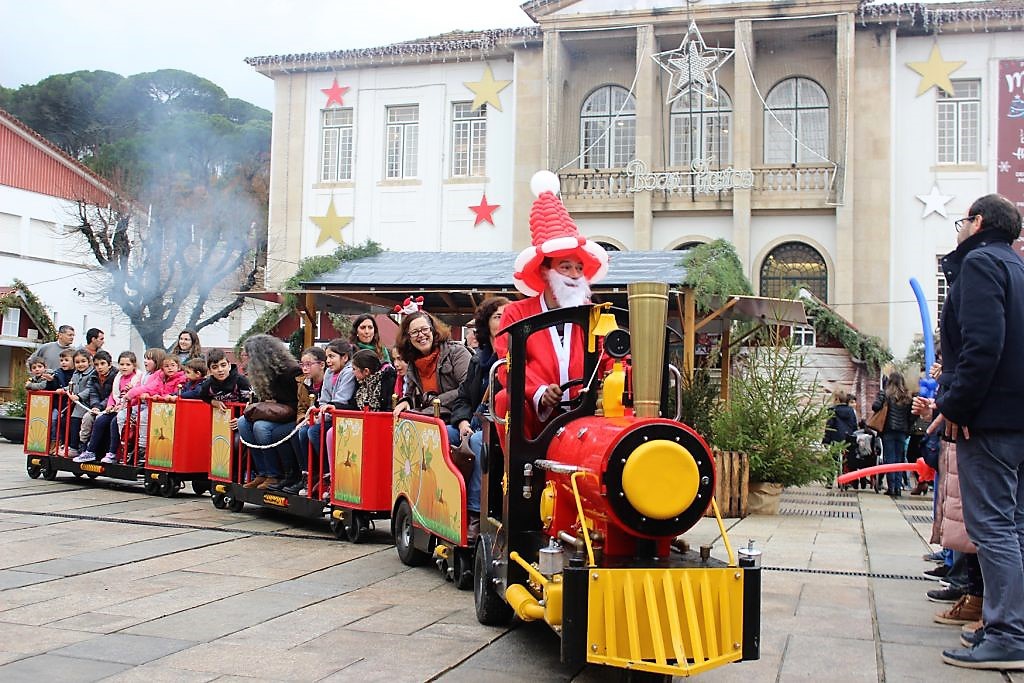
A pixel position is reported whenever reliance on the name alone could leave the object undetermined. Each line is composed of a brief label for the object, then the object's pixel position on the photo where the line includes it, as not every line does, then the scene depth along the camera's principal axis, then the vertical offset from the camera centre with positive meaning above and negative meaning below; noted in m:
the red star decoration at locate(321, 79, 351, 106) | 30.78 +8.32
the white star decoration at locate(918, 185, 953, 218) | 26.11 +4.69
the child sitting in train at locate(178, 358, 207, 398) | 11.67 +0.03
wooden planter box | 11.36 -1.02
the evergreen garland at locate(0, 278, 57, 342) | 28.27 +1.81
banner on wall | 25.67 +6.35
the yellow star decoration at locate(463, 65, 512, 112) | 29.41 +8.16
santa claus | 5.39 +0.53
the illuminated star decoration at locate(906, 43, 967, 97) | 26.36 +7.97
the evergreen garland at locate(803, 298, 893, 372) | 23.83 +1.19
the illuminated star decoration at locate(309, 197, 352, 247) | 30.52 +4.47
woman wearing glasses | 7.84 +0.17
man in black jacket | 4.91 -0.17
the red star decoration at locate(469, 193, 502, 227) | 29.12 +4.73
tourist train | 4.19 -0.66
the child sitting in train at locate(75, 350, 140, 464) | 12.51 -0.59
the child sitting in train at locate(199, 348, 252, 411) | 11.11 -0.05
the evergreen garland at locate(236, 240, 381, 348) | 18.73 +2.10
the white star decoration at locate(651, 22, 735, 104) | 26.33 +8.08
